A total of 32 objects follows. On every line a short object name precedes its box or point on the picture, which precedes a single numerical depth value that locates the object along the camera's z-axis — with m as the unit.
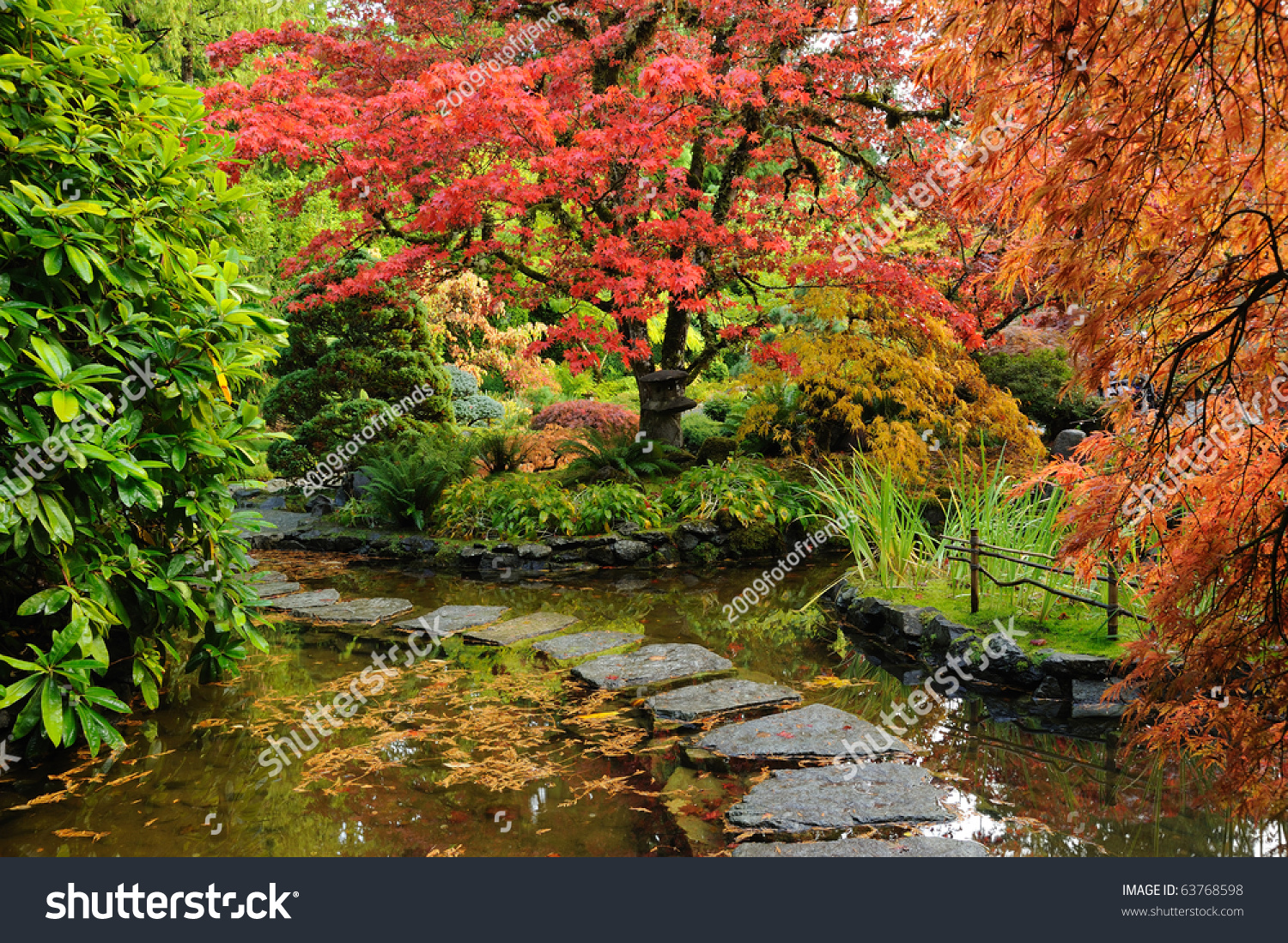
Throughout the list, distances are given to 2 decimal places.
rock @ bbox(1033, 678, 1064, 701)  3.61
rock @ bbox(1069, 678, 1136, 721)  3.44
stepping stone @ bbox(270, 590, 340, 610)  5.58
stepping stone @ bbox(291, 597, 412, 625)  5.19
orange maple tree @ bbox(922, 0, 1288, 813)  1.74
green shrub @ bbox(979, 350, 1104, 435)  9.61
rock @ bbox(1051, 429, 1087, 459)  8.49
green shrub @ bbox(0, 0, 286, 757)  2.57
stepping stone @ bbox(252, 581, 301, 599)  5.93
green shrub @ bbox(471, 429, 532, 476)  8.96
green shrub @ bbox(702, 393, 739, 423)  11.54
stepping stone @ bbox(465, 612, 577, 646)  4.70
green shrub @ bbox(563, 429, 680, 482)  8.27
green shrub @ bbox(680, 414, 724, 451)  10.51
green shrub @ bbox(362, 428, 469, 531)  8.16
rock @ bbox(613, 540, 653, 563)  7.14
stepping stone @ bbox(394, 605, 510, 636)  4.96
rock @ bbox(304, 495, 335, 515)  9.12
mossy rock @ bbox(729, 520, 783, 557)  7.35
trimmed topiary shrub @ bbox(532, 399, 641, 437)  11.35
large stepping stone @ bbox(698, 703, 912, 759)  3.02
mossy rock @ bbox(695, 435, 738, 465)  8.70
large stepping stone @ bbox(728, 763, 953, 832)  2.47
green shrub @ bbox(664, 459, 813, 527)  7.49
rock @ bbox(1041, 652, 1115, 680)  3.52
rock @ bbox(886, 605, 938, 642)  4.33
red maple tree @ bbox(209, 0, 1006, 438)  5.99
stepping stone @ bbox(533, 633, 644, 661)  4.40
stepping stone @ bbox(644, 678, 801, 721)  3.45
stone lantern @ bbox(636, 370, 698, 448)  8.72
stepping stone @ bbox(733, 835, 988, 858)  2.23
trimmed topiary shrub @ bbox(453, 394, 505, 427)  13.85
